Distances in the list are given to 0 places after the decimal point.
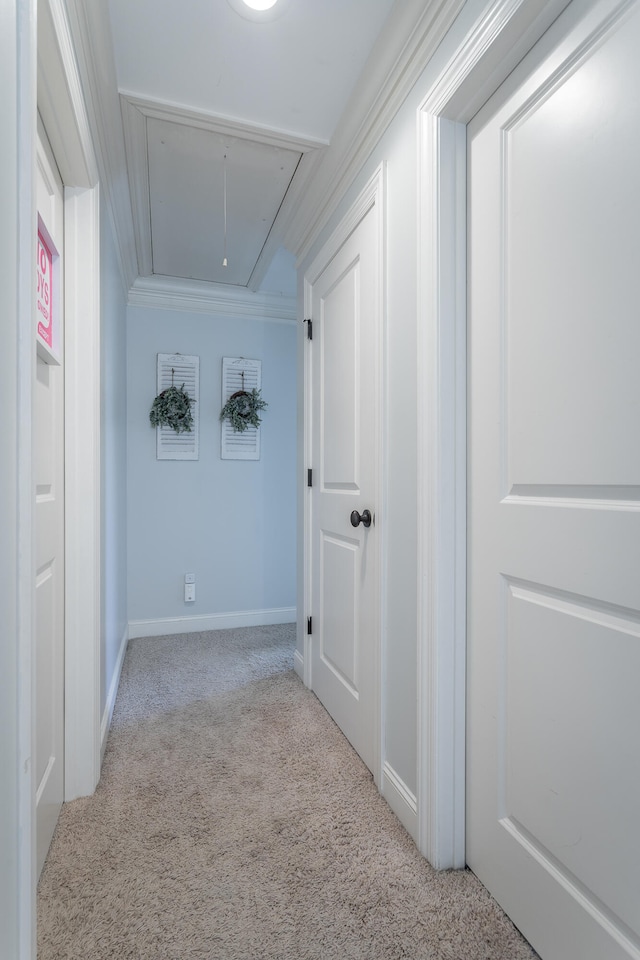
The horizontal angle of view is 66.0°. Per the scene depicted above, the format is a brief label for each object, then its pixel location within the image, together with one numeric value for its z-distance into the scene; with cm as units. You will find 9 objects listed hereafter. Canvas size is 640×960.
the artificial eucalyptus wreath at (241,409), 329
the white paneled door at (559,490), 85
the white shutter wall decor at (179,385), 322
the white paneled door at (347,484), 170
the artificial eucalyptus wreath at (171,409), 312
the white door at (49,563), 129
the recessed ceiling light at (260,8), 131
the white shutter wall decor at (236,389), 336
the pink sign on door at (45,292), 131
